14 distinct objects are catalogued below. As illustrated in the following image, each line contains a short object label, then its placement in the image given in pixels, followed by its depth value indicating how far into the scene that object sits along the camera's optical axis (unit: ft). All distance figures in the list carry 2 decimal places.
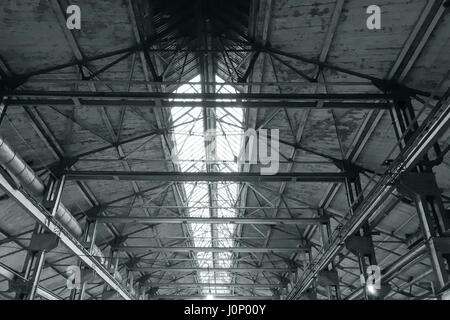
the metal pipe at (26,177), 36.55
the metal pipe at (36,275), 42.34
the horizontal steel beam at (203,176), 46.60
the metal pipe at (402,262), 32.01
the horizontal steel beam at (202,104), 35.19
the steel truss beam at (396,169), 26.76
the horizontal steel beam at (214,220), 56.75
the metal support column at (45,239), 43.00
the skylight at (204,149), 49.85
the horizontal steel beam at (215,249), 68.42
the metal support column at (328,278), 60.08
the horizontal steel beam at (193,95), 34.53
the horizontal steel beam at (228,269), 79.97
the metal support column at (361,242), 44.04
